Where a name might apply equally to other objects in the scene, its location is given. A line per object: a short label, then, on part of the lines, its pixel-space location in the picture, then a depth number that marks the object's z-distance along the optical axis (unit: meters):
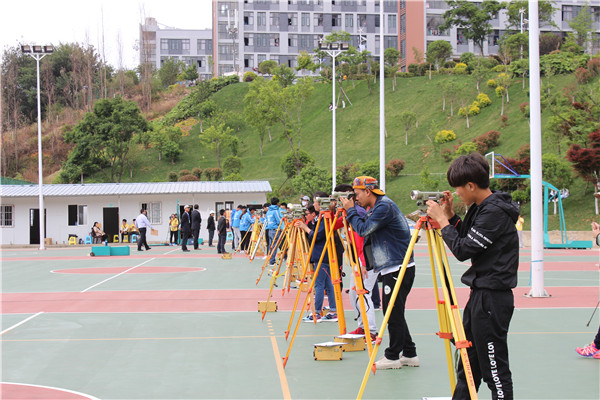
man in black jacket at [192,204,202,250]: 28.94
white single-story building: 40.28
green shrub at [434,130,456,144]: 52.72
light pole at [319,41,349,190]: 36.96
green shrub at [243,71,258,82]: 89.33
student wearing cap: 6.95
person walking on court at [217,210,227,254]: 28.45
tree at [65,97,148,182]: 58.69
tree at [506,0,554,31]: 69.56
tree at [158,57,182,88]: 96.00
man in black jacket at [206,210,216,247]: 31.27
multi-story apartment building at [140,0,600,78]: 95.31
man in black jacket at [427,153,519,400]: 4.25
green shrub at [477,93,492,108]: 58.19
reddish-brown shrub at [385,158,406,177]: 50.16
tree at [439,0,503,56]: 76.81
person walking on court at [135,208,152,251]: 29.38
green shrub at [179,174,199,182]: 54.64
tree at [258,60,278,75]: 90.06
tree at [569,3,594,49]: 68.50
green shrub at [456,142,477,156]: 46.06
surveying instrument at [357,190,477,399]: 4.30
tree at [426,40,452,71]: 74.62
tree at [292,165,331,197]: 45.97
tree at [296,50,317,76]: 79.33
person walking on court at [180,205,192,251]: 29.24
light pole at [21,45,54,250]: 34.94
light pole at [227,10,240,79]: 97.31
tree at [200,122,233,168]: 60.75
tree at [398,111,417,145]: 55.97
